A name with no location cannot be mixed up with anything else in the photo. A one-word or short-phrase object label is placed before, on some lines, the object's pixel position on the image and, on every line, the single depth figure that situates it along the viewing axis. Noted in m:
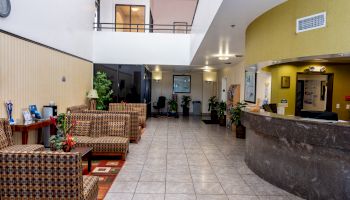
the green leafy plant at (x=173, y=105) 14.62
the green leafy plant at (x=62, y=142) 3.83
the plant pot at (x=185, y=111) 15.58
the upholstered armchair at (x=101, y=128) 5.57
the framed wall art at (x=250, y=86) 8.24
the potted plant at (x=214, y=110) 12.46
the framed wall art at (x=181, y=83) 15.95
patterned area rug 3.94
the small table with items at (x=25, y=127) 4.80
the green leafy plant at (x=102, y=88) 10.20
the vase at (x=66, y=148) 3.93
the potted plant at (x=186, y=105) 15.40
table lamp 9.41
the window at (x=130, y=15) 12.38
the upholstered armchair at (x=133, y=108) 9.58
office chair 14.92
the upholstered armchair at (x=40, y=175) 2.48
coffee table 4.34
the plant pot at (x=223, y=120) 11.11
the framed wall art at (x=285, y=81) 6.74
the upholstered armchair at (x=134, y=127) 7.13
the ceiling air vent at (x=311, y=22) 3.64
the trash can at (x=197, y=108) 15.79
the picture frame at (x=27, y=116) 5.22
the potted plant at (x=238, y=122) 8.23
